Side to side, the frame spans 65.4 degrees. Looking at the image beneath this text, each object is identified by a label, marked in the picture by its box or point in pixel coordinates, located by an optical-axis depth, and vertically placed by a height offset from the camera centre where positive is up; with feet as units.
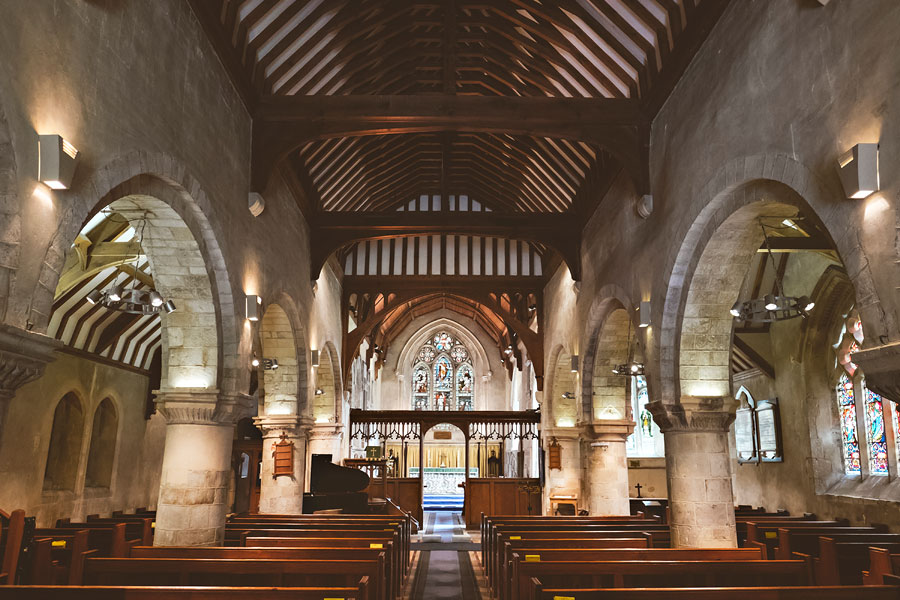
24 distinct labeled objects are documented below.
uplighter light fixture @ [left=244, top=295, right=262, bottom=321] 25.73 +5.88
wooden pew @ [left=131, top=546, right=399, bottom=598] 18.45 -2.12
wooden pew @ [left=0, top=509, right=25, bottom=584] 18.44 -1.95
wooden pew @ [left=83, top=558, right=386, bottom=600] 15.58 -2.25
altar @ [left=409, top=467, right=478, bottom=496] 76.79 -0.58
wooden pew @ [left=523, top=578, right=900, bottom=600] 12.54 -2.00
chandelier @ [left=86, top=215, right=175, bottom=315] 19.72 +4.70
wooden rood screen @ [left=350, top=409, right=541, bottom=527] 50.70 -0.62
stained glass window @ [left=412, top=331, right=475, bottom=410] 86.12 +11.83
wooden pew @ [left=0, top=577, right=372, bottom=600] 12.31 -2.12
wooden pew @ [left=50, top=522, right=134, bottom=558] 21.61 -2.28
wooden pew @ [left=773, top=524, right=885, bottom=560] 23.53 -1.81
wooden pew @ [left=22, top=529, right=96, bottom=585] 16.85 -2.35
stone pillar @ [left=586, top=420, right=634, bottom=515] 37.65 +0.03
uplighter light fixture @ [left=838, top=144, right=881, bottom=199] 12.67 +5.47
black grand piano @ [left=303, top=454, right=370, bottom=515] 41.04 -0.80
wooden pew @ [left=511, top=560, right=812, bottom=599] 15.87 -2.12
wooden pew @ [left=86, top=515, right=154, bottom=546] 24.33 -2.26
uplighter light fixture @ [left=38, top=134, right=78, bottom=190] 12.71 +5.41
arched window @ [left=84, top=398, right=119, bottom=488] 38.73 +1.24
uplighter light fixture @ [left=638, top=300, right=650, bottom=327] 25.73 +5.87
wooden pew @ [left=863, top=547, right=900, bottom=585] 15.49 -1.83
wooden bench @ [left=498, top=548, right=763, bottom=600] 18.61 -2.04
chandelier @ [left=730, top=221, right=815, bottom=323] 20.21 +4.99
